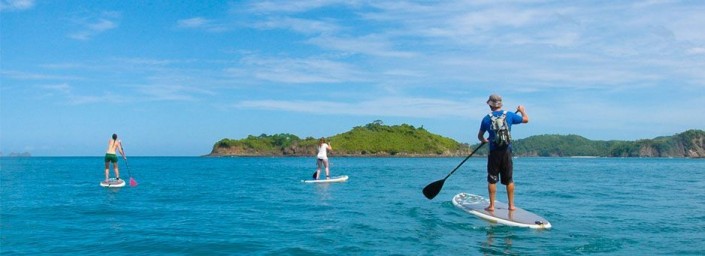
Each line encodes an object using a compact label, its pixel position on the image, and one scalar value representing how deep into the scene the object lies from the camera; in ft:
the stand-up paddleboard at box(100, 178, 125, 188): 75.43
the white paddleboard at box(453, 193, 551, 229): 36.78
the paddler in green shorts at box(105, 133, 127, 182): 80.48
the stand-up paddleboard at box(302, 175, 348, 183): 87.66
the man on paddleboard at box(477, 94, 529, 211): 39.14
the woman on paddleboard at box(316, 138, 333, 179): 88.16
